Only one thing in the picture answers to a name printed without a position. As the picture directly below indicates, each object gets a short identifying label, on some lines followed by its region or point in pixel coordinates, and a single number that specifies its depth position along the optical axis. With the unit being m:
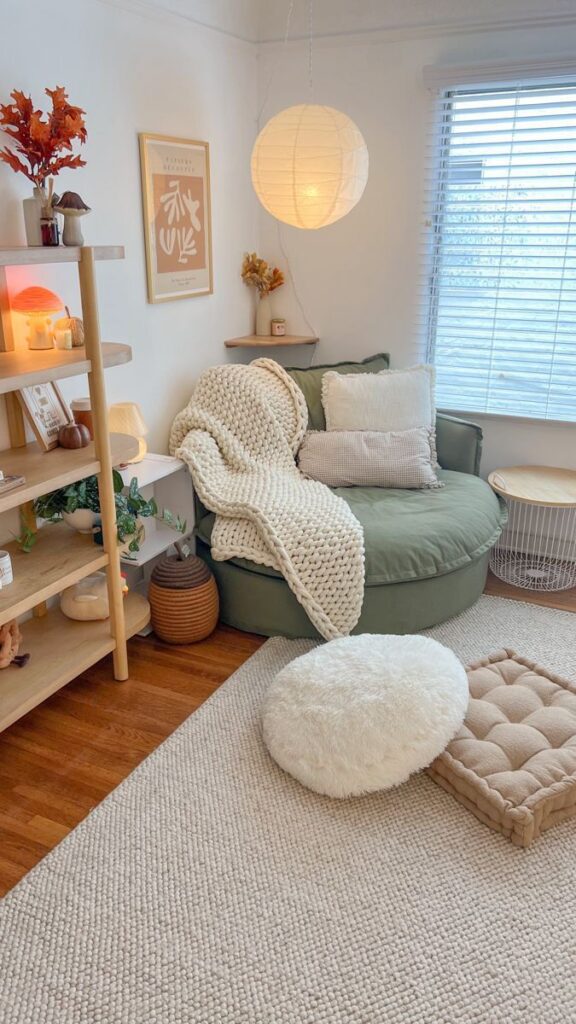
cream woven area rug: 1.54
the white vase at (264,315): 3.81
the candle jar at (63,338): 2.32
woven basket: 2.77
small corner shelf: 3.61
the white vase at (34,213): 2.14
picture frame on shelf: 2.33
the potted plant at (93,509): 2.45
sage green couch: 2.71
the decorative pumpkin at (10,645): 2.31
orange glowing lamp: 2.27
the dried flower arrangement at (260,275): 3.71
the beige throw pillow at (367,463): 3.22
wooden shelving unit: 2.10
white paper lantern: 2.46
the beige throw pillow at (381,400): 3.33
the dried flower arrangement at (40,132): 2.06
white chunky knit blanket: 2.63
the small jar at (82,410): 2.47
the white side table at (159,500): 2.76
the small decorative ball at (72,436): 2.39
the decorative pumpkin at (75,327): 2.34
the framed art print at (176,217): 2.90
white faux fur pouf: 2.01
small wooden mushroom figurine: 2.14
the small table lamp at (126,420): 2.73
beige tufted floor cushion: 1.90
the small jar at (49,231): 2.14
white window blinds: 3.17
